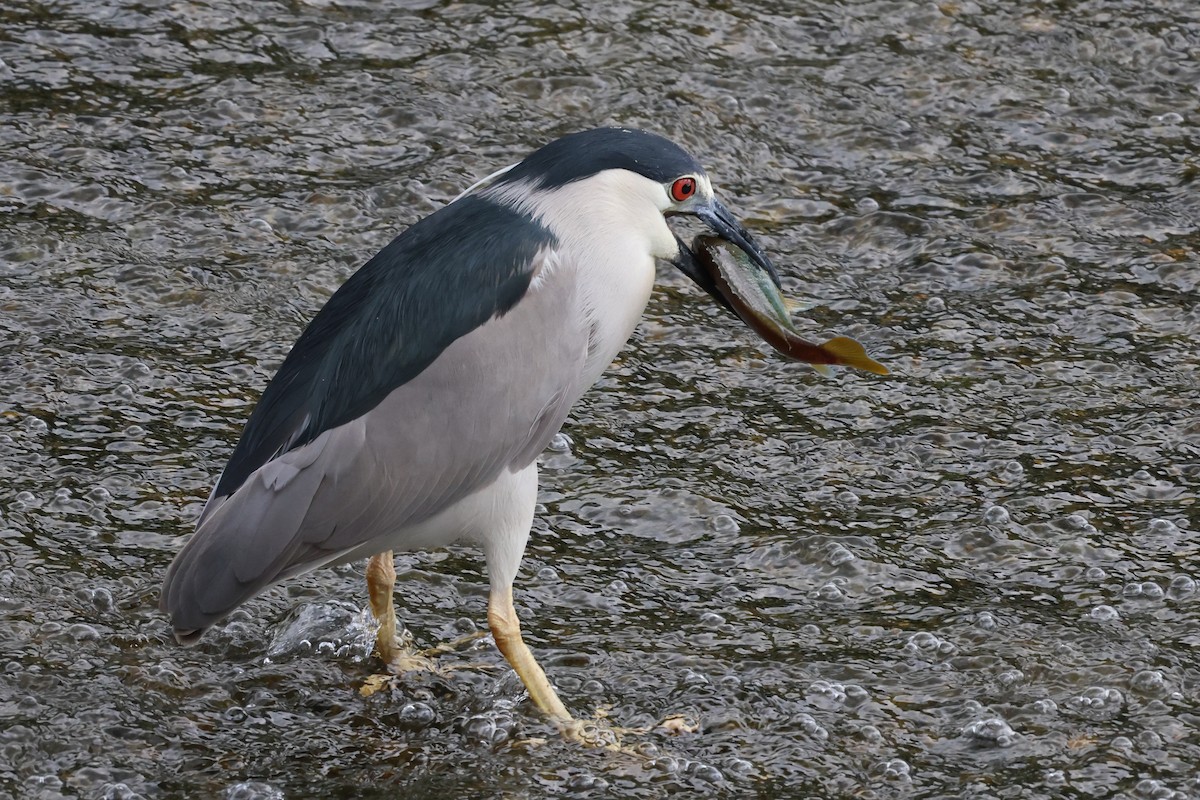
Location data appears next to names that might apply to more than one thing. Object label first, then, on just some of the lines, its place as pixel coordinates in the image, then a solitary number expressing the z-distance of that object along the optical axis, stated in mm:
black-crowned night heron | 7512
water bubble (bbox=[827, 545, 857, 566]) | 8937
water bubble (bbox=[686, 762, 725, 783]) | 7457
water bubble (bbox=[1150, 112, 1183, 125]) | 12539
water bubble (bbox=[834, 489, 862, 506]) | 9436
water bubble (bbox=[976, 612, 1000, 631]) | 8422
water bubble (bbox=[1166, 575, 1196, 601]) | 8609
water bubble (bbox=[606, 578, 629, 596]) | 8773
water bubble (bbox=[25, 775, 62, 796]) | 7125
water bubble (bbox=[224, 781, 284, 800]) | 7234
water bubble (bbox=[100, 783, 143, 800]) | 7141
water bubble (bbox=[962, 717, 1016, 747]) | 7621
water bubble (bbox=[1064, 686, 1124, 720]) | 7797
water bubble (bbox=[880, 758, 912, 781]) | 7414
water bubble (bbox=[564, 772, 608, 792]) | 7449
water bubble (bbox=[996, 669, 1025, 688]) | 8023
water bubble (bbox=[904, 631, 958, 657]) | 8273
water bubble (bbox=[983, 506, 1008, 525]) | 9211
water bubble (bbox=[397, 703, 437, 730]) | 7891
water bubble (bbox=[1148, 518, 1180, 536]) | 9070
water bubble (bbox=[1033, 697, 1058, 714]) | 7820
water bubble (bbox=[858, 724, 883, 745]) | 7664
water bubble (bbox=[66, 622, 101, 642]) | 8117
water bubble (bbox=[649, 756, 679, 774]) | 7547
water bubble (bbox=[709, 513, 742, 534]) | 9250
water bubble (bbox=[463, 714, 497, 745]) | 7781
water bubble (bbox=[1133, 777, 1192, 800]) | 7242
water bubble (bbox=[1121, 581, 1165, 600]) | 8609
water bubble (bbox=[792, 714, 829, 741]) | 7719
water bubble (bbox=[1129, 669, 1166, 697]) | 7910
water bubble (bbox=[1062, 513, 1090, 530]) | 9148
